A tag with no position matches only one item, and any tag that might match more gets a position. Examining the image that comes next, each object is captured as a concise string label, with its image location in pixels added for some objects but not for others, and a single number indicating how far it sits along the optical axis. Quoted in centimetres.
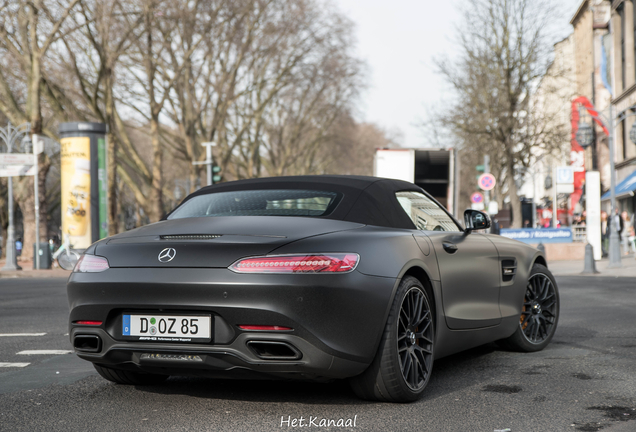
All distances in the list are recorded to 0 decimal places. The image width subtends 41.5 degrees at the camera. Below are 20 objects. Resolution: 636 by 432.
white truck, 2100
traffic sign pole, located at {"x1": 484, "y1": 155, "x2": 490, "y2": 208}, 3247
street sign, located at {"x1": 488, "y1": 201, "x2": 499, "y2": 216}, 3181
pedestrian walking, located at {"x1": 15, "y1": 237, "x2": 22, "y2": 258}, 4162
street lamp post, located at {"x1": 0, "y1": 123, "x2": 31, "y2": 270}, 2369
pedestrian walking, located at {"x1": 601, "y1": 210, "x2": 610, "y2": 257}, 2910
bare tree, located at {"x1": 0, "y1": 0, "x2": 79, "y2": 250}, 2456
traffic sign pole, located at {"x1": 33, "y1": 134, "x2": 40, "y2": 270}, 2445
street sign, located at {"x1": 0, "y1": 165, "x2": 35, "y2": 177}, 2410
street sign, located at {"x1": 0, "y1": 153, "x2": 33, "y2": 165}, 2414
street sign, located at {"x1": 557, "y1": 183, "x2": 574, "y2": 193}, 2876
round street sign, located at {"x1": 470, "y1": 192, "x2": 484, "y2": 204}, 3378
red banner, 5462
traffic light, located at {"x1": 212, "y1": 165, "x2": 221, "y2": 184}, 2728
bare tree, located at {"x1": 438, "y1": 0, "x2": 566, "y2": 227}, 3441
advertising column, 2452
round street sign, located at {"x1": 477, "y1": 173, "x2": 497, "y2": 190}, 2795
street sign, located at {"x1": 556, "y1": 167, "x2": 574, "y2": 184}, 2928
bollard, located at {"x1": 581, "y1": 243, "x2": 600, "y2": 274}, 1952
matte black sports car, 428
